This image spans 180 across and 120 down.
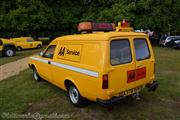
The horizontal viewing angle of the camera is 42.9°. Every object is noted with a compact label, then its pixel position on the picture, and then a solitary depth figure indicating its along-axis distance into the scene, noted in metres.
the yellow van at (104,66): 5.20
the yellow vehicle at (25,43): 25.22
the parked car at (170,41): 24.87
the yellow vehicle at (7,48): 18.86
